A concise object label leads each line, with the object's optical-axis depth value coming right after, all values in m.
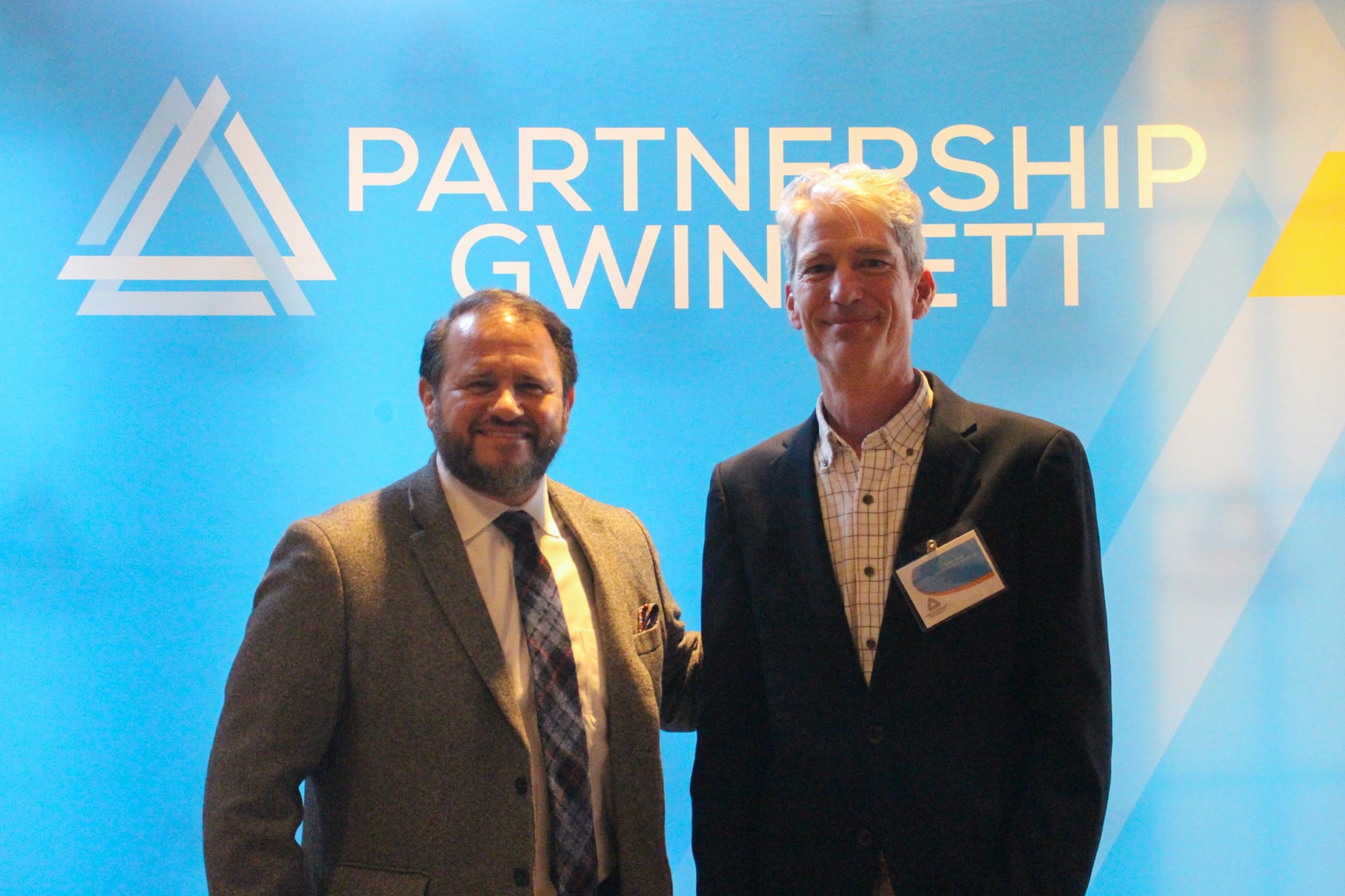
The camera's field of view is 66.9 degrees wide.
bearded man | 1.90
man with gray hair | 1.74
